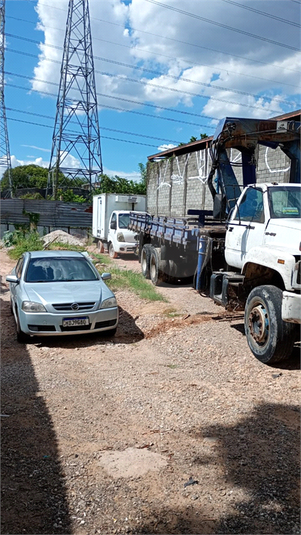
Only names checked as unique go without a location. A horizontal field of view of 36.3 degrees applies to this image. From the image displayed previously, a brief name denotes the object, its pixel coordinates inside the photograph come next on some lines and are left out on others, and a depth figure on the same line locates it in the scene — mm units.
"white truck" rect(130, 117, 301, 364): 5535
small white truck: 18062
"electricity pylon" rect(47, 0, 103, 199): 32906
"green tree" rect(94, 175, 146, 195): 35894
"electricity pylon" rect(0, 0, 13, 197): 34594
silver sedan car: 6801
